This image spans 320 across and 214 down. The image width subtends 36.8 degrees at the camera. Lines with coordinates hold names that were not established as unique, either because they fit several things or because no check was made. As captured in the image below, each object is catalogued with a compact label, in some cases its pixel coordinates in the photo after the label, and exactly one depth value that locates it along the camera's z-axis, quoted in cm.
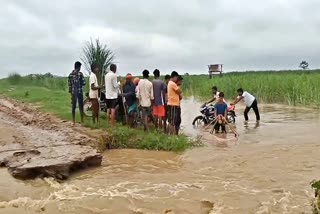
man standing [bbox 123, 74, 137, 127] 1240
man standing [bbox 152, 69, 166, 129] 1216
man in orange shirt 1211
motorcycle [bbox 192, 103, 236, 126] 1547
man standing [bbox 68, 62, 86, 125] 1211
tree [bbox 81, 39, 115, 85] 1756
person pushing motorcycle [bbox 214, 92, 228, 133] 1399
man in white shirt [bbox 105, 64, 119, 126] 1173
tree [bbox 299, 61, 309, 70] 6011
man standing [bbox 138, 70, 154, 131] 1181
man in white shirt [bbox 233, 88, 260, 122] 1720
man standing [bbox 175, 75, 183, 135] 1232
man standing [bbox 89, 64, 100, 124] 1227
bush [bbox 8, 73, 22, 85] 4166
